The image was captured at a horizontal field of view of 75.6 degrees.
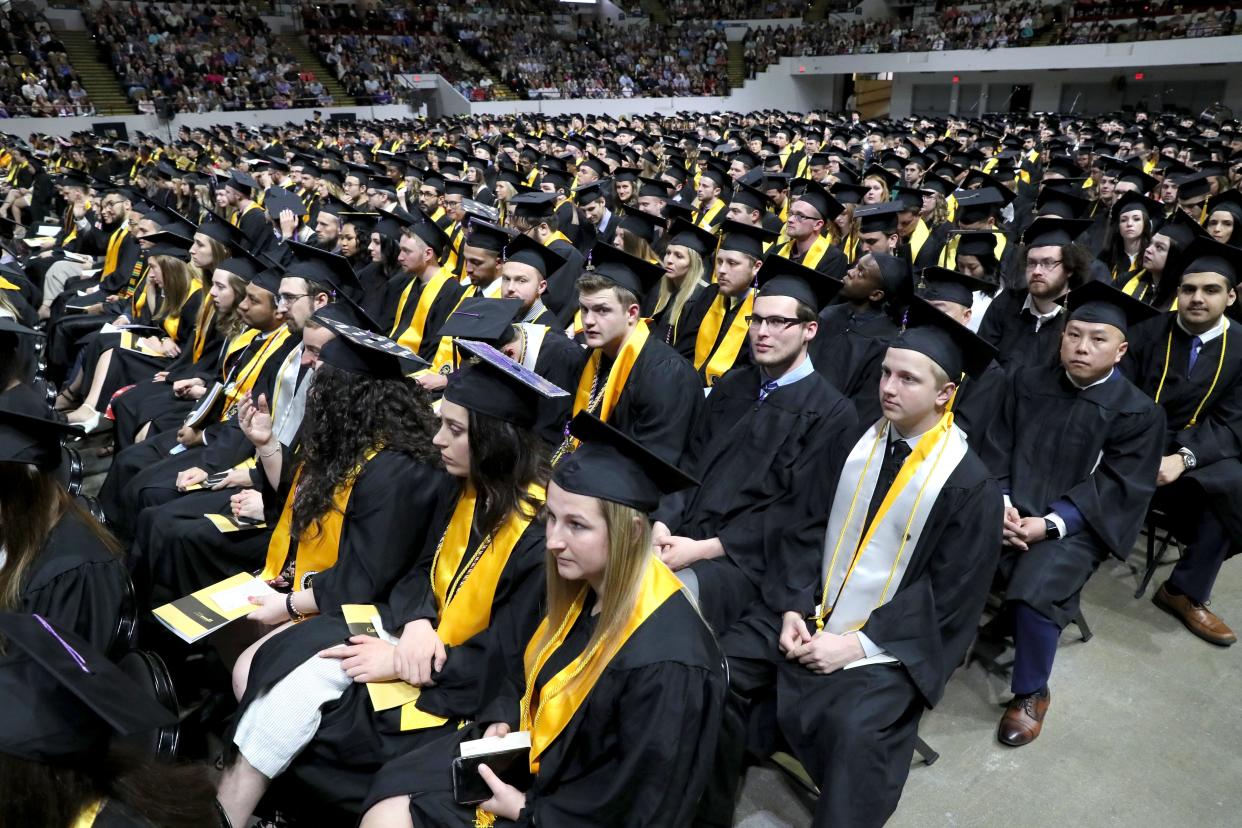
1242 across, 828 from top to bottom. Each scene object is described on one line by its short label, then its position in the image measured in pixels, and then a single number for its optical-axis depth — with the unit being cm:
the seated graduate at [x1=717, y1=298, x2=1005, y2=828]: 251
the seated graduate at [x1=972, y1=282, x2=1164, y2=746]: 321
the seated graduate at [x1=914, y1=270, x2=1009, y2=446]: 396
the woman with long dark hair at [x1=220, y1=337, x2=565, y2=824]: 235
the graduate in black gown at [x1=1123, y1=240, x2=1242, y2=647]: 370
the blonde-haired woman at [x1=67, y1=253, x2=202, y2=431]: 563
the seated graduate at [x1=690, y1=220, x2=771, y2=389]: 506
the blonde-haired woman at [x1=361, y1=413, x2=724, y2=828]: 186
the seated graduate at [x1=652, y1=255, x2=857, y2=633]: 313
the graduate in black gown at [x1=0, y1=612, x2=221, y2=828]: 140
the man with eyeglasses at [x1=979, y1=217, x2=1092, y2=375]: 448
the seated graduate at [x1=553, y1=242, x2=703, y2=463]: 388
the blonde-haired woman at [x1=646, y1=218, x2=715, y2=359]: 558
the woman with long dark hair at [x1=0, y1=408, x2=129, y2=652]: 233
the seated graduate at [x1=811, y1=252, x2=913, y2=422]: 457
